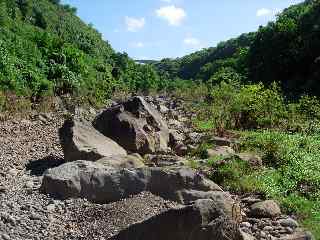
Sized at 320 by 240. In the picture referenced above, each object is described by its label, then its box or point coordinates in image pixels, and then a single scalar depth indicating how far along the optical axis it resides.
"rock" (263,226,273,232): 6.05
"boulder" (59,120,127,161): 8.56
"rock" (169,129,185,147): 11.06
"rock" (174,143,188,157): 10.09
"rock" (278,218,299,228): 6.14
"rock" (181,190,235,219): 5.21
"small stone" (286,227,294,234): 5.97
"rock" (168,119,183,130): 15.15
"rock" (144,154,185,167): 8.57
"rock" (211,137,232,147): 10.67
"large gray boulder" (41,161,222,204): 6.67
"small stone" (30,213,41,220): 6.12
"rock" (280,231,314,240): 5.54
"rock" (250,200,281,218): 6.48
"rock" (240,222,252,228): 6.13
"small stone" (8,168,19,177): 8.19
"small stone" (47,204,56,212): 6.44
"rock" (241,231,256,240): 5.07
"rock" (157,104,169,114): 19.58
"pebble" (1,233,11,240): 5.51
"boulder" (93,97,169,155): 9.81
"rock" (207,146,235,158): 9.42
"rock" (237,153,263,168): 8.64
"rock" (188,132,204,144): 11.40
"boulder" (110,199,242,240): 4.89
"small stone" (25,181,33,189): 7.36
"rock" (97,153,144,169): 7.78
